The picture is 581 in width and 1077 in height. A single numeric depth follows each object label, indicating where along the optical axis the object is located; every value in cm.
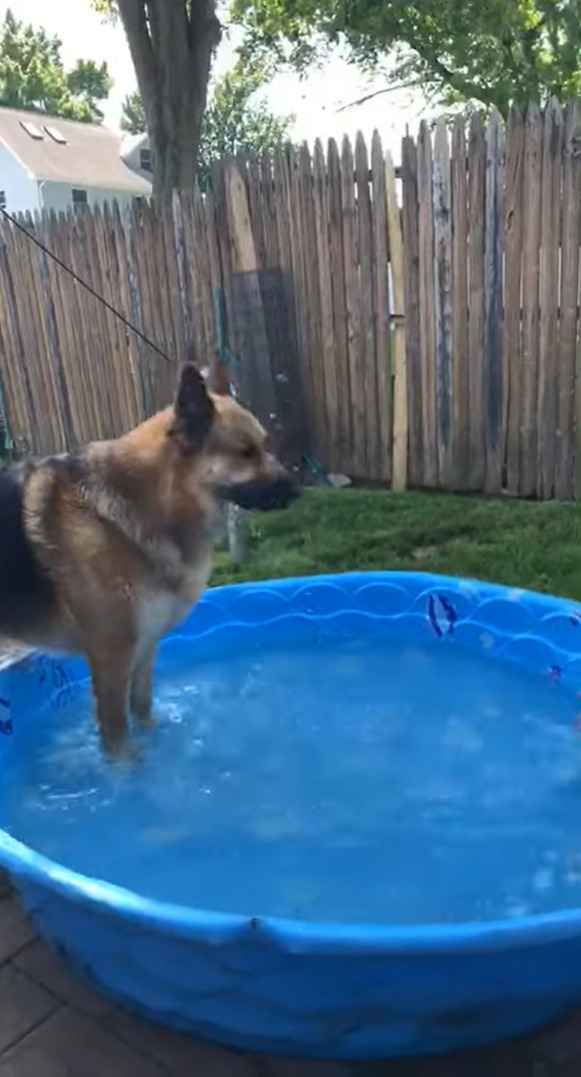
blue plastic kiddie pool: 200
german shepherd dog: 325
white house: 3866
